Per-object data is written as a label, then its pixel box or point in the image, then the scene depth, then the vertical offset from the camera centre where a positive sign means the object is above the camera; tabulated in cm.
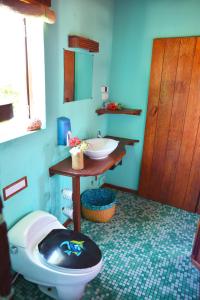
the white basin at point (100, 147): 200 -58
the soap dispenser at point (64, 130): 184 -36
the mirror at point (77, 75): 192 +10
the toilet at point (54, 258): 137 -107
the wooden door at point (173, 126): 233 -40
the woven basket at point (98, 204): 233 -127
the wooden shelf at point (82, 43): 181 +36
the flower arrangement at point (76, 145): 178 -47
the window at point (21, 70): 140 +9
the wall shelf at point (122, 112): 260 -27
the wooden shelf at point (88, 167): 178 -66
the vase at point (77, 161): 179 -59
